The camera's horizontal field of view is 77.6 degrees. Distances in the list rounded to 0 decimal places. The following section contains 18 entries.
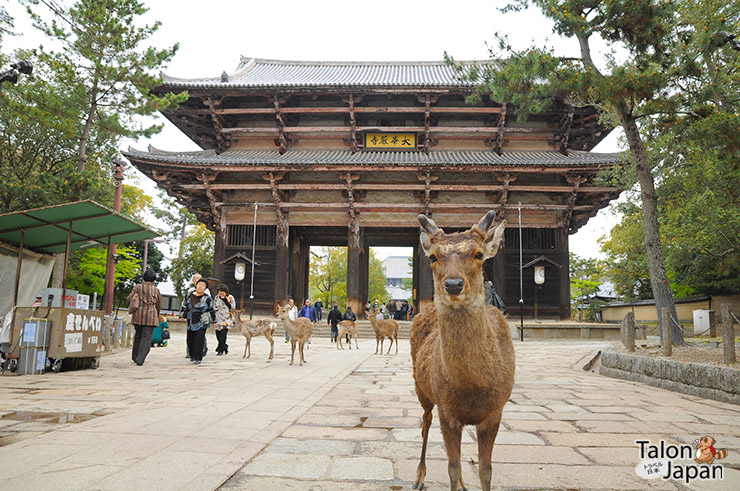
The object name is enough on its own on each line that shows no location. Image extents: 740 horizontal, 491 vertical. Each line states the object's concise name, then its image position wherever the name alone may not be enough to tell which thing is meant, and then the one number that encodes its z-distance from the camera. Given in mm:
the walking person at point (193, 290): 8875
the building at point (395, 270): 80812
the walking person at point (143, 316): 8289
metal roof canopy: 8008
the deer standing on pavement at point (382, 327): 12070
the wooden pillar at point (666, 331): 7609
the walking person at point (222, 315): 10367
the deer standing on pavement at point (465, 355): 2318
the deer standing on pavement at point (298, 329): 9008
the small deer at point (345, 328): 13422
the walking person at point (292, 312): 13438
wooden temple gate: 18562
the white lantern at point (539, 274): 18219
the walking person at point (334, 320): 16219
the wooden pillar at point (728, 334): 6109
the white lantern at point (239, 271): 18797
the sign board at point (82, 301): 8727
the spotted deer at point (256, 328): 10523
